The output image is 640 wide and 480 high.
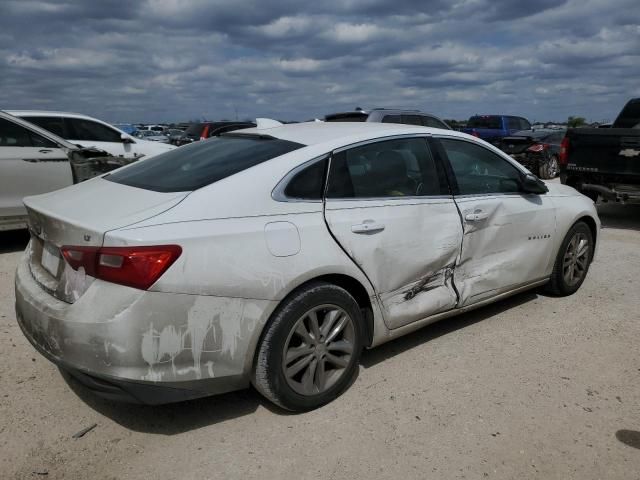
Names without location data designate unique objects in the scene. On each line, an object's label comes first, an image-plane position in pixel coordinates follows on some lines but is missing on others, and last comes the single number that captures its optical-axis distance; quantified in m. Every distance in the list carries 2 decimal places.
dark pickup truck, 7.87
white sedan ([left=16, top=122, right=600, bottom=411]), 2.52
